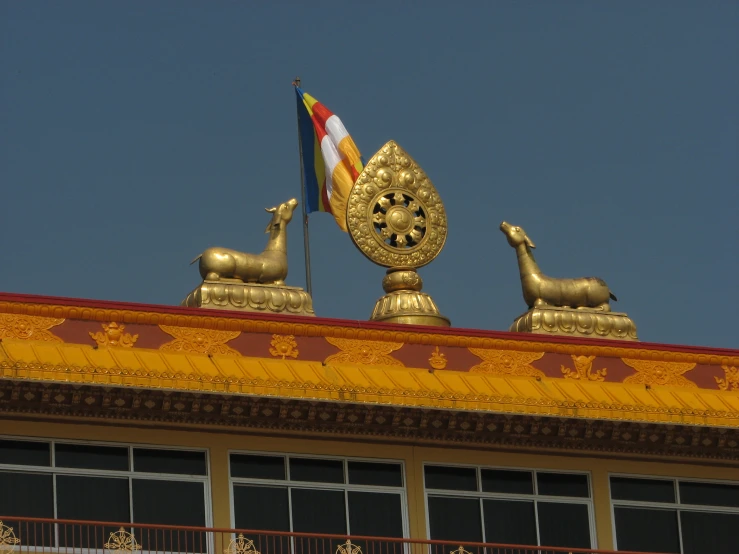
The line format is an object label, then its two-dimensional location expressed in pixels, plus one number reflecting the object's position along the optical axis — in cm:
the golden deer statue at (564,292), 3584
